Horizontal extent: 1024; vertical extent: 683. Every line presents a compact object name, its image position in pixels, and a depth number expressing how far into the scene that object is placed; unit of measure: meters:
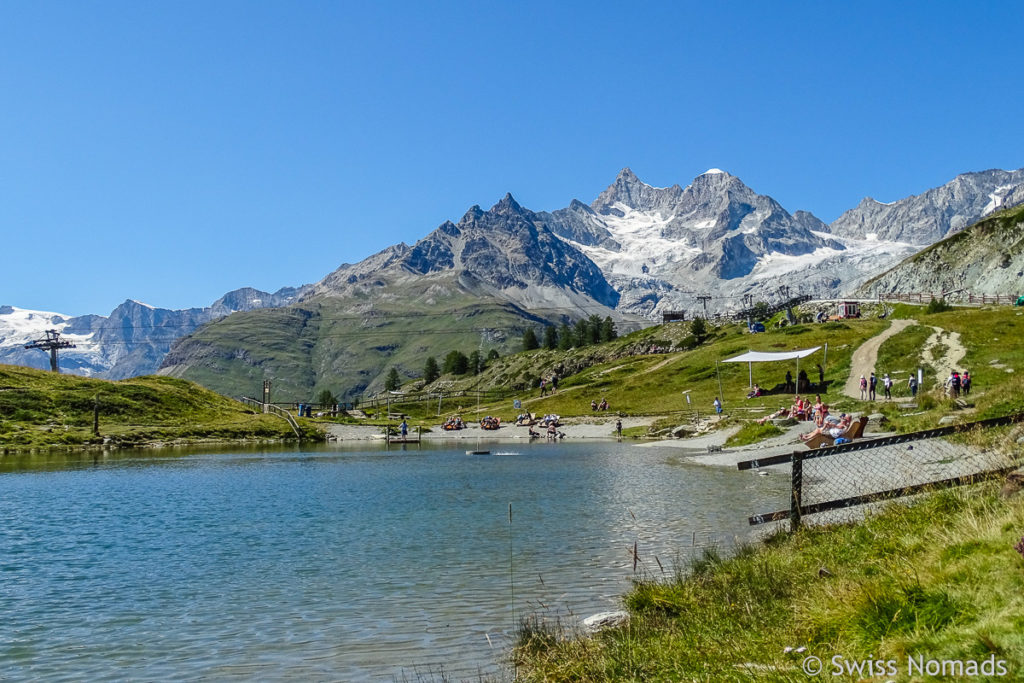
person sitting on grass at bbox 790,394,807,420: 54.72
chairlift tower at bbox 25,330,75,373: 167.50
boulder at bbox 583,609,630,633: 12.46
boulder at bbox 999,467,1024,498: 12.19
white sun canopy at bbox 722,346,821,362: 86.47
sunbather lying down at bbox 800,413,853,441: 38.04
